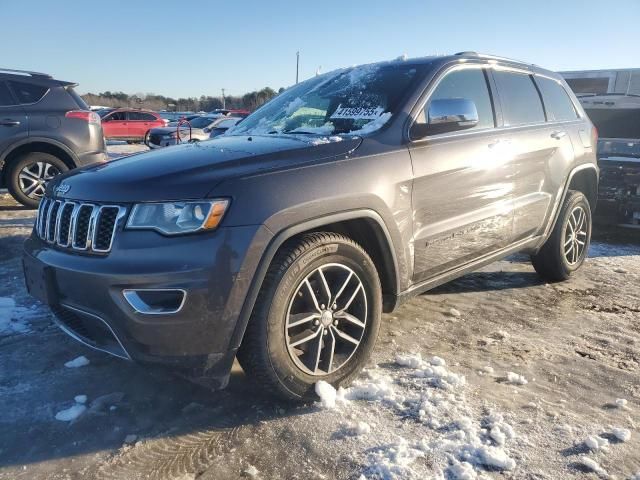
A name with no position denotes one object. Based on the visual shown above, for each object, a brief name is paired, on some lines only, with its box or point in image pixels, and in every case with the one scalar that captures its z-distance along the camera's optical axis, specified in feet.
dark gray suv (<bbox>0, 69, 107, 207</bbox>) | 22.79
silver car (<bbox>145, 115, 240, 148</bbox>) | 51.93
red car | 75.66
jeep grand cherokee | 7.33
